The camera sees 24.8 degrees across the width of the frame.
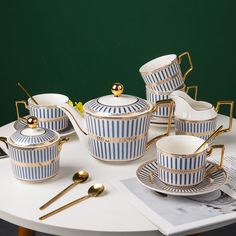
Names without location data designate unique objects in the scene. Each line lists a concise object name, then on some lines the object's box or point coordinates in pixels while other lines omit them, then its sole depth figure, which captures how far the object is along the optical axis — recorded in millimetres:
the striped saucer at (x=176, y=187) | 1102
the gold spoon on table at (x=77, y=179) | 1156
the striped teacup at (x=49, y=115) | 1443
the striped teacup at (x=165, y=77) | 1521
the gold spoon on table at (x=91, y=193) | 1089
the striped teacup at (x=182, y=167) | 1112
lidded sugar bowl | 1182
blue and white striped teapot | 1247
